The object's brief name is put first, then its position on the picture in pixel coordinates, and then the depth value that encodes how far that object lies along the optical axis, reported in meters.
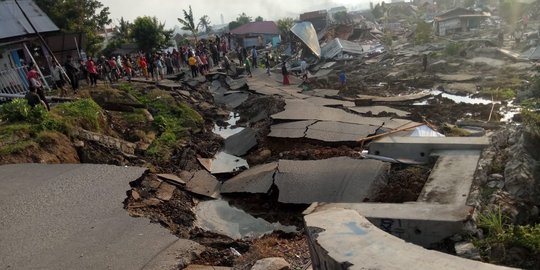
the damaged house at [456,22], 33.81
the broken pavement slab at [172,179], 8.23
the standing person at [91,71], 14.23
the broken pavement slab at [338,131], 9.57
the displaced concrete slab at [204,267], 4.85
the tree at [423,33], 29.61
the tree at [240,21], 61.56
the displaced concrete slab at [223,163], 9.82
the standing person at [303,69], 20.45
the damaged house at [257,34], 42.75
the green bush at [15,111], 9.22
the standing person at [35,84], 10.19
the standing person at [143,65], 18.78
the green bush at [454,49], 22.34
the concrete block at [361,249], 3.73
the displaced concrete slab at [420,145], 7.13
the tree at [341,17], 56.14
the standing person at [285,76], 18.94
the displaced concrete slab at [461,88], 15.18
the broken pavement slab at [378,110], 11.91
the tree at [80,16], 22.21
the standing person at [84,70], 14.89
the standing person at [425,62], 19.90
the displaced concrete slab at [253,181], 7.81
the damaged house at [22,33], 14.95
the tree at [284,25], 42.00
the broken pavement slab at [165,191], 7.41
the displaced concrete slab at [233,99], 16.28
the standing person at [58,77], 13.23
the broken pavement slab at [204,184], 8.40
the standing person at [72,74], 12.72
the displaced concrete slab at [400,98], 13.89
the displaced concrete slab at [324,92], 15.71
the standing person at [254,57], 23.50
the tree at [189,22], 33.81
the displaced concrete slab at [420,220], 4.78
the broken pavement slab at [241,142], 10.86
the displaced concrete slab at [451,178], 5.86
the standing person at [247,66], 21.12
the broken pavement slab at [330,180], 6.87
